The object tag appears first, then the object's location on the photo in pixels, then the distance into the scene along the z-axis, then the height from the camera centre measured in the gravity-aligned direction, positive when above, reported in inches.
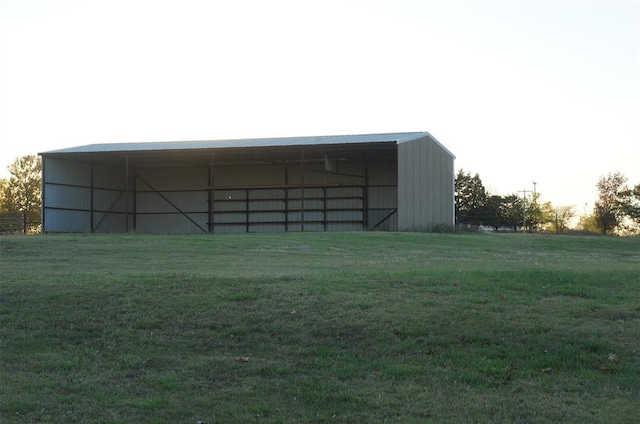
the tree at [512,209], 3020.2 +65.2
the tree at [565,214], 3511.3 +50.1
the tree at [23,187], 3368.6 +158.1
